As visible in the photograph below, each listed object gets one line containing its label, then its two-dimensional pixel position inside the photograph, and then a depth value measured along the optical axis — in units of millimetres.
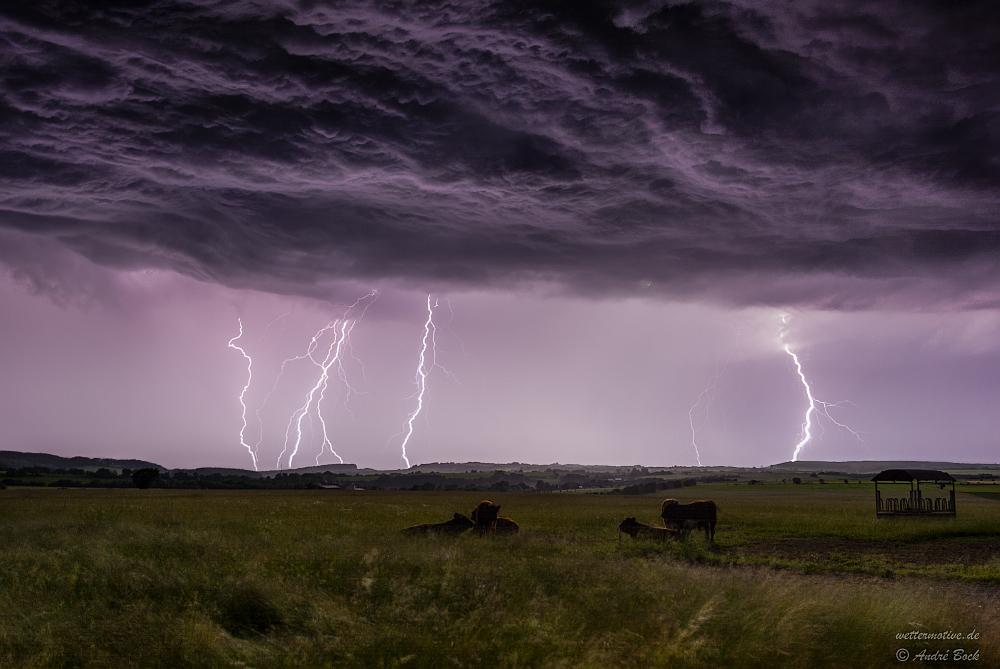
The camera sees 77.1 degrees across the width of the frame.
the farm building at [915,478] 39688
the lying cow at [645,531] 23031
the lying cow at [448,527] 19234
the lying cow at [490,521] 20445
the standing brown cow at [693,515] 25078
